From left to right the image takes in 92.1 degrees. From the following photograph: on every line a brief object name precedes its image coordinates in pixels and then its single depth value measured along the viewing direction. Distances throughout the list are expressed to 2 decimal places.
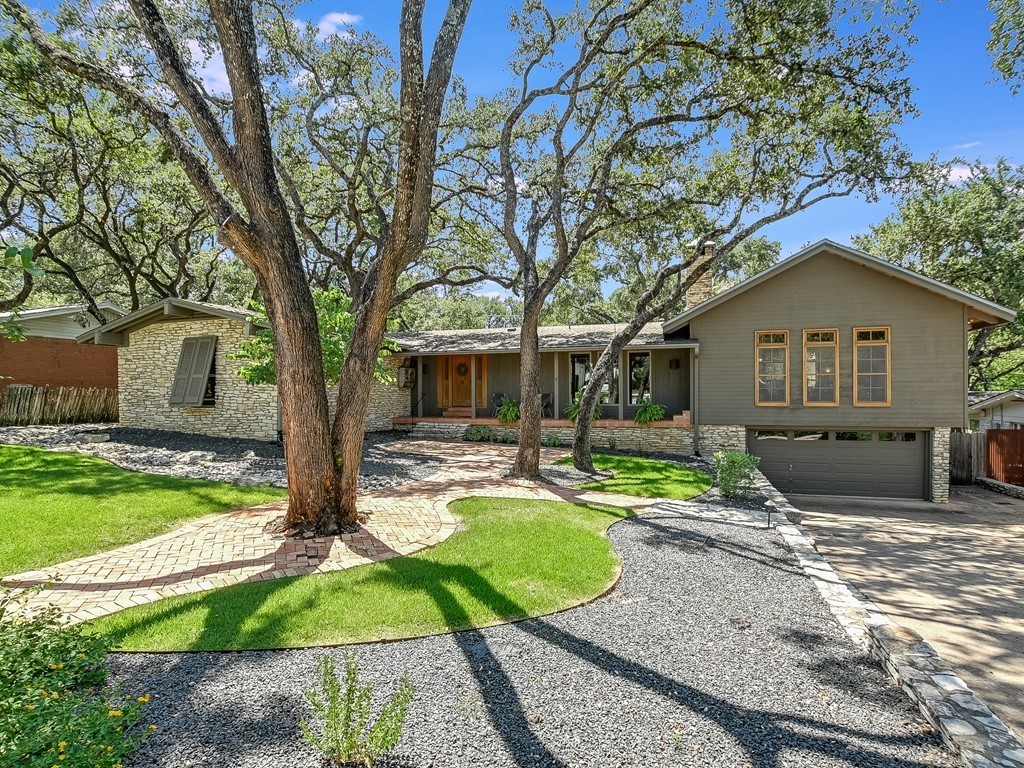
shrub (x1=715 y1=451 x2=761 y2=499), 8.29
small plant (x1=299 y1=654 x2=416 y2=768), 2.30
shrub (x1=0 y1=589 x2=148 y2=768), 2.04
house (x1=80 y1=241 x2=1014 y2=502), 12.07
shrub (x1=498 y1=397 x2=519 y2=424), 15.15
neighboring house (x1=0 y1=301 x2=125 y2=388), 14.98
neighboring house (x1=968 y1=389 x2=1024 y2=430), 15.79
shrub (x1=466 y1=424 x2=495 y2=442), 15.31
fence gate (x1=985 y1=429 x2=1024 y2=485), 14.59
